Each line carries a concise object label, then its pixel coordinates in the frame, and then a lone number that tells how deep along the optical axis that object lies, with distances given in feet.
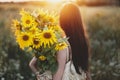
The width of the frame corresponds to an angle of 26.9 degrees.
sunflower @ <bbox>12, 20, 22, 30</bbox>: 8.17
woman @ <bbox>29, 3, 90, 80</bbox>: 8.51
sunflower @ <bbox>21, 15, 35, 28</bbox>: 8.14
